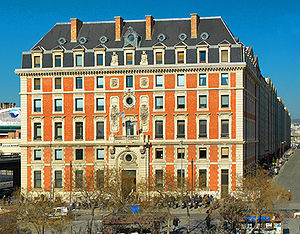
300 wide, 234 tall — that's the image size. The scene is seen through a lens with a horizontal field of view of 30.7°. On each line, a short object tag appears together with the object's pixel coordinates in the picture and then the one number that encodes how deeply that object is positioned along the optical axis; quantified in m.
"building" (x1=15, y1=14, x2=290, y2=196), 82.69
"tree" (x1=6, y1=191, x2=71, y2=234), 52.42
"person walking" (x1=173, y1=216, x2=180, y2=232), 62.59
